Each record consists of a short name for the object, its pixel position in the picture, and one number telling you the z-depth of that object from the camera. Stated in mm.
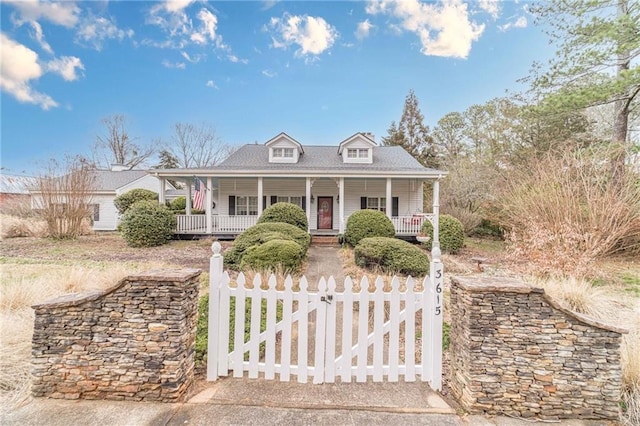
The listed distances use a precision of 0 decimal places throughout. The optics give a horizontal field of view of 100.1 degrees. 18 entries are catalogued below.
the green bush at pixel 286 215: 10445
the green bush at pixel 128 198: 16875
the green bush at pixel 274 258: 6109
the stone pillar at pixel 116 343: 2324
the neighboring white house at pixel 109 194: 19734
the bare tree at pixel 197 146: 29109
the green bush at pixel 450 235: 10703
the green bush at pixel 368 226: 10328
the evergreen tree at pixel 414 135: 24828
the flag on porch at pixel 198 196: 12166
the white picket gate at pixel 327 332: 2537
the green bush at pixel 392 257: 6602
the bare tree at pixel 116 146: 28406
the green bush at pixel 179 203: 17930
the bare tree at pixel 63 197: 11906
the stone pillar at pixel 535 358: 2227
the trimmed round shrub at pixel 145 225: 10953
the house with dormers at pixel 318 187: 14719
